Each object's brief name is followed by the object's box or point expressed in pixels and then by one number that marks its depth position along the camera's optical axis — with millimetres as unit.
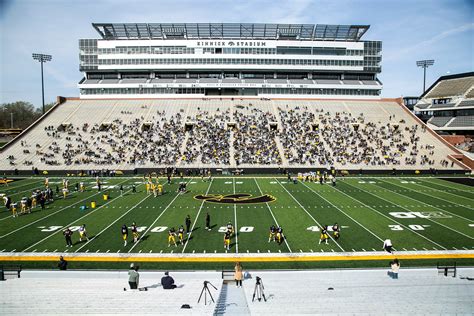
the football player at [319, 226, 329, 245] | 16844
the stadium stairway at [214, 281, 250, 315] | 9617
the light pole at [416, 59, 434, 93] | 74056
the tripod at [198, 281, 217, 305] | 10000
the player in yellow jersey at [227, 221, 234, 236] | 16369
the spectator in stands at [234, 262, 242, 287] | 11742
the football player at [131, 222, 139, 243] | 17031
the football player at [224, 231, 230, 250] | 16025
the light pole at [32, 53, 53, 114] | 62656
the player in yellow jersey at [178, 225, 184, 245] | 16789
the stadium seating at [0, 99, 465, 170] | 43062
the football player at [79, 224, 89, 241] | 17109
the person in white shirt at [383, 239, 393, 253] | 15370
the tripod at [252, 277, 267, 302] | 10320
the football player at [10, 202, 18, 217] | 21414
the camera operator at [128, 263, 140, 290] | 11086
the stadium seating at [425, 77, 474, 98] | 61656
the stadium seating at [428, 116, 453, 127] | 60956
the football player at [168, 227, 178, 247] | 16625
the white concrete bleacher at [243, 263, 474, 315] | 9422
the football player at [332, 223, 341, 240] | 17438
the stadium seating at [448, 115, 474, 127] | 55509
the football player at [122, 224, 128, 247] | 16562
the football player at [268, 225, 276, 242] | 17031
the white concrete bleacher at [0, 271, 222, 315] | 9398
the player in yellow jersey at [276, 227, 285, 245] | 16531
